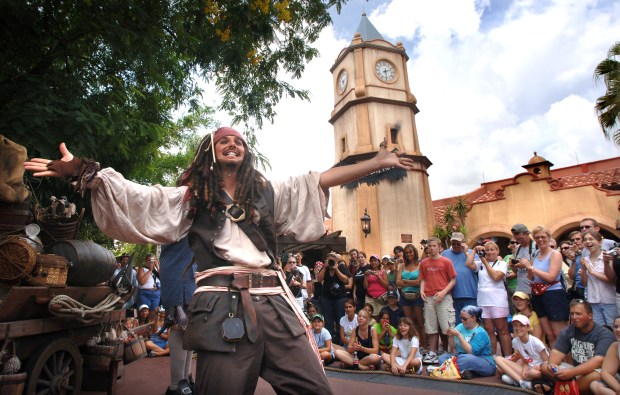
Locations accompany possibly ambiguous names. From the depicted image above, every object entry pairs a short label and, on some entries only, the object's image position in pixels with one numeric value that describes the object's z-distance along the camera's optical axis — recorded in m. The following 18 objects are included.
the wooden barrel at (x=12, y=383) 2.93
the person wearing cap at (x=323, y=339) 6.36
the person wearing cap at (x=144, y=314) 8.03
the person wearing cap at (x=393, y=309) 7.07
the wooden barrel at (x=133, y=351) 4.33
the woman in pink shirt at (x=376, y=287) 7.50
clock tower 18.00
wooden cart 3.20
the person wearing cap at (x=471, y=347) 5.36
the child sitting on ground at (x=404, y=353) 5.65
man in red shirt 6.27
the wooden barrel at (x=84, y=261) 3.89
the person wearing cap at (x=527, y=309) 5.55
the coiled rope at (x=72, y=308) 3.44
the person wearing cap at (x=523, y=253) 5.80
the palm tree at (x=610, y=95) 11.38
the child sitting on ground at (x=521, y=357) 4.82
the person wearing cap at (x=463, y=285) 6.32
